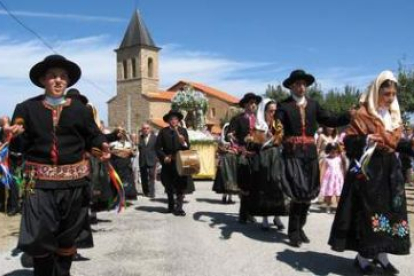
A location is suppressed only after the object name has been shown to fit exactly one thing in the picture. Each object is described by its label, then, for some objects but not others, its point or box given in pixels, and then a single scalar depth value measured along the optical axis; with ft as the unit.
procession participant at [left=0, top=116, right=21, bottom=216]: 32.45
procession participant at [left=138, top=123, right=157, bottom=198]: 42.52
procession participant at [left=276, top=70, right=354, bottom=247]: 21.66
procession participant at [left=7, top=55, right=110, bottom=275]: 13.87
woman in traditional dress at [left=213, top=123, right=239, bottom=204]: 33.09
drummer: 31.76
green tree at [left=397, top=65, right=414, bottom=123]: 77.73
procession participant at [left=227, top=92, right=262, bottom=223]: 26.61
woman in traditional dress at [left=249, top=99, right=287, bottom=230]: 24.75
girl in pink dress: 34.06
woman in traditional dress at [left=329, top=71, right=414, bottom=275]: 16.83
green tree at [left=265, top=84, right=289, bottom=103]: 205.42
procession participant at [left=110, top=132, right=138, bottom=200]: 31.48
